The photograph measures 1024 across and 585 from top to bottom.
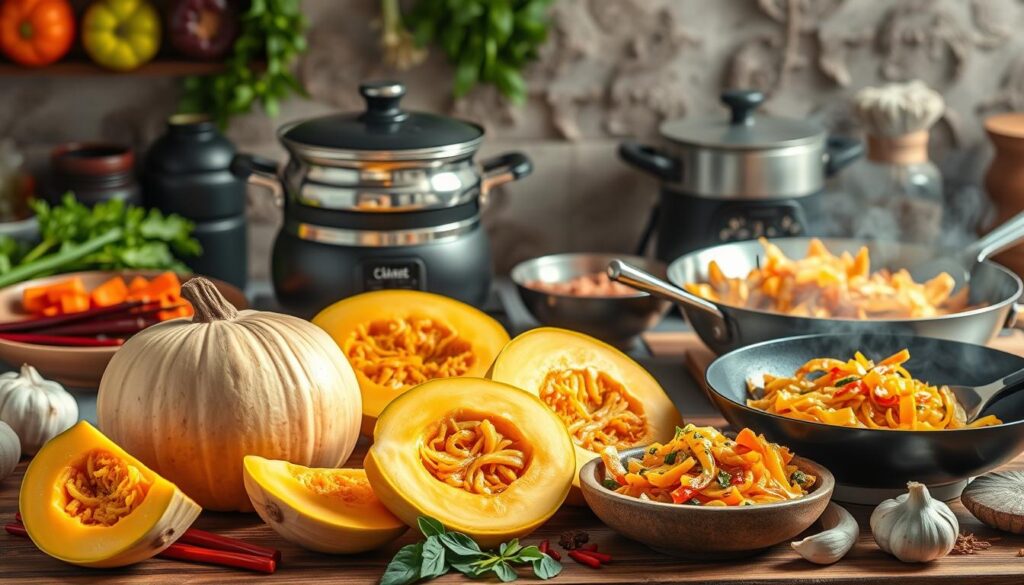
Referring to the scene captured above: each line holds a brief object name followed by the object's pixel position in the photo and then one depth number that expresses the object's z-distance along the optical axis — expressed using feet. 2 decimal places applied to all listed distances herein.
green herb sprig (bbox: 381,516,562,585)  4.43
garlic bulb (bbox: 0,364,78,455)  5.68
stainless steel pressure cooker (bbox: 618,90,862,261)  7.96
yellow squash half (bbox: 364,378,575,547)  4.61
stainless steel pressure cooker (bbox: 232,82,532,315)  6.98
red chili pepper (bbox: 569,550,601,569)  4.59
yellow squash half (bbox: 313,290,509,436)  5.98
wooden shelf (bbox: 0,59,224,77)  8.44
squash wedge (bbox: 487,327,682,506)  5.42
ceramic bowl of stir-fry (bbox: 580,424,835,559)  4.41
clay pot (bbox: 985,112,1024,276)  8.61
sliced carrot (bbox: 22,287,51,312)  7.18
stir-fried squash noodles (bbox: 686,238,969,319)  6.58
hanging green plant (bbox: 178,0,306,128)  8.48
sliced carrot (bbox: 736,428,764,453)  4.74
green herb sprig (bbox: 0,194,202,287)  7.73
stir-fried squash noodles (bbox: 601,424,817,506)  4.54
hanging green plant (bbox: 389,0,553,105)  8.58
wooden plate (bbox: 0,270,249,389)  6.46
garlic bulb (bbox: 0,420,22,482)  5.37
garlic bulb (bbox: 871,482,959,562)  4.53
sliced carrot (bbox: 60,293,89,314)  7.05
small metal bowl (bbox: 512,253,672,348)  7.20
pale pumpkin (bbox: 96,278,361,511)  4.92
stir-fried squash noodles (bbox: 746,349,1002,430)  5.10
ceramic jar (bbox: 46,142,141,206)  8.24
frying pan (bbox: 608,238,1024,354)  6.08
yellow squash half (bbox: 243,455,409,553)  4.57
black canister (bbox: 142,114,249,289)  8.29
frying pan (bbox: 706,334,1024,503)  4.84
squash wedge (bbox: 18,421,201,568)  4.42
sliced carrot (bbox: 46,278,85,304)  7.18
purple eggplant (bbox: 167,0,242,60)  8.43
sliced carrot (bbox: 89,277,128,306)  7.18
